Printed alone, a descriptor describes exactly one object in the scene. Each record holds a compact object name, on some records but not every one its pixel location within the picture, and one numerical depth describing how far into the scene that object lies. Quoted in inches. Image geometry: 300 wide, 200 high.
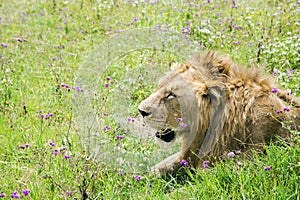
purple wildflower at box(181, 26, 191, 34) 526.6
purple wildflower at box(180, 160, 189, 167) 290.1
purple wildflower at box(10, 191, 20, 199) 251.1
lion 304.2
